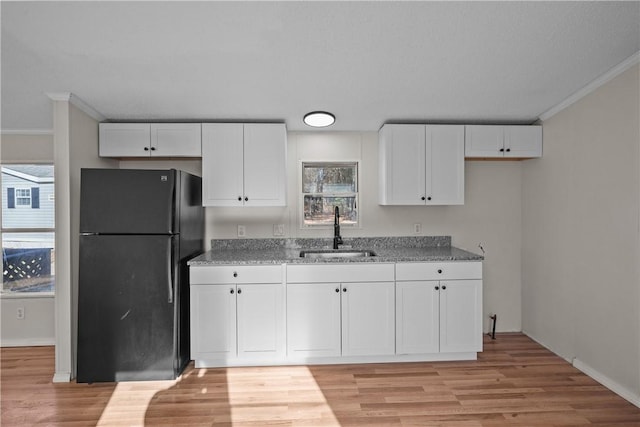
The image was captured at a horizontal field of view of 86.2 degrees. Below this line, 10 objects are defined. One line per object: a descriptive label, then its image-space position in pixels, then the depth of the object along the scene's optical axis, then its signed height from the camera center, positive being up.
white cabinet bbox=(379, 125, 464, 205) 3.23 +0.46
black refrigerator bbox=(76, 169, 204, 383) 2.57 -0.50
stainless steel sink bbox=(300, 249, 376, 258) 3.34 -0.41
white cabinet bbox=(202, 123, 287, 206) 3.14 +0.44
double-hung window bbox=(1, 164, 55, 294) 3.51 -0.18
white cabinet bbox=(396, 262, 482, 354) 2.89 -0.85
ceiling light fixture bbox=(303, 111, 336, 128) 3.03 +0.84
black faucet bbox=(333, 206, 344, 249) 3.43 -0.22
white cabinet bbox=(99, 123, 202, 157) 3.09 +0.65
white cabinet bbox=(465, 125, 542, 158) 3.25 +0.67
